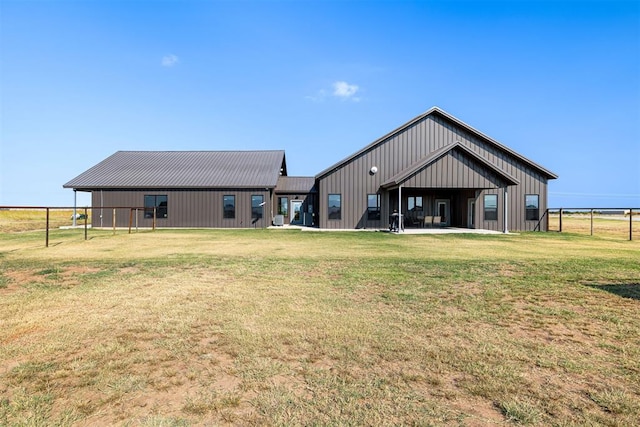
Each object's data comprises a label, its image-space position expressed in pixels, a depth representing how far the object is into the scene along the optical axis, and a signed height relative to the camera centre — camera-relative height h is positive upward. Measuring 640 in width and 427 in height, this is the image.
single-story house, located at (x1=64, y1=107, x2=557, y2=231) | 20.09 +1.89
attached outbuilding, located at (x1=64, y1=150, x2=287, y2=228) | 25.52 +1.44
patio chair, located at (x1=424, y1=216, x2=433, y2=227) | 24.55 -0.36
